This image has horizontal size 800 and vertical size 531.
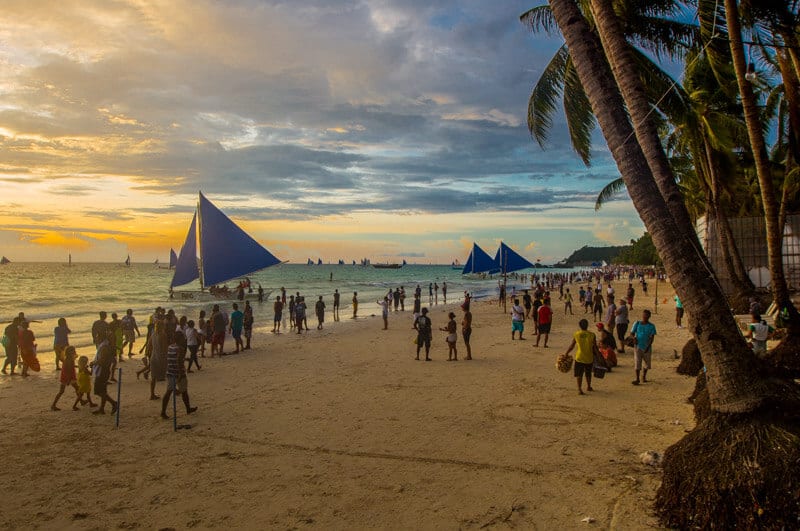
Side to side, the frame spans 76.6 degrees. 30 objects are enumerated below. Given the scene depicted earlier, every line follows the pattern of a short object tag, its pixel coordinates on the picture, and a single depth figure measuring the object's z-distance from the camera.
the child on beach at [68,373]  9.33
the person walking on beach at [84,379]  9.22
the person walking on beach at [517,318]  16.59
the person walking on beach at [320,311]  21.80
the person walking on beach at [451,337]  13.54
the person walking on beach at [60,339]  12.55
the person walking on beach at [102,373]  8.92
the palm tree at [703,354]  4.58
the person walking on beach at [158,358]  9.86
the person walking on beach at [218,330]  15.08
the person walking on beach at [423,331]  13.88
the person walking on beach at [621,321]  13.66
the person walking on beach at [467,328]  13.78
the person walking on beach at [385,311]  22.03
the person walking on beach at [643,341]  10.34
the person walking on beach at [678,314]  18.47
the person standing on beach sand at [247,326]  16.69
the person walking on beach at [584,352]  9.78
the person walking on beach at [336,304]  26.88
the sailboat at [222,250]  27.08
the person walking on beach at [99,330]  12.05
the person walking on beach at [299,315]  20.57
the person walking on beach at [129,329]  14.64
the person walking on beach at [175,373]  8.48
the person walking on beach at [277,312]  20.97
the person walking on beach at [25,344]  12.18
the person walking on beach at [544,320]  15.35
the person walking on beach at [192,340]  12.77
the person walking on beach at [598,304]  22.78
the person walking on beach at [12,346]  12.70
